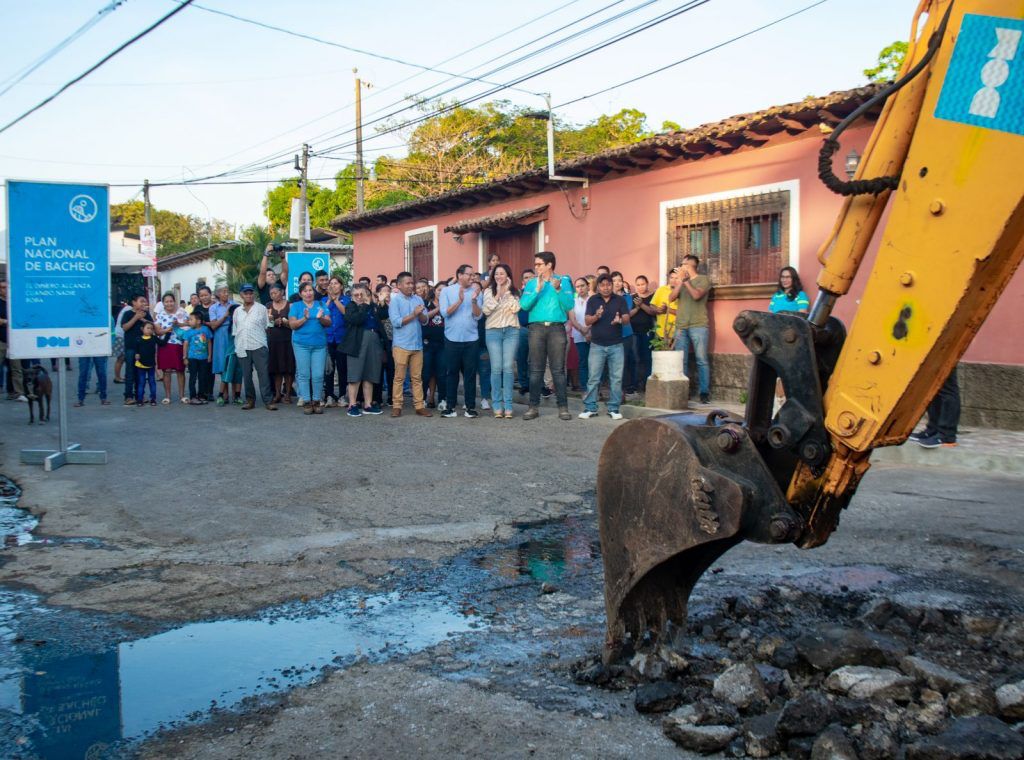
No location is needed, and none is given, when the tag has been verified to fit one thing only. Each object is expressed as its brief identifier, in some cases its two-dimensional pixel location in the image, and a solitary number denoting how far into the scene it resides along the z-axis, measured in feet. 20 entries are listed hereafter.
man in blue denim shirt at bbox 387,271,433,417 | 40.63
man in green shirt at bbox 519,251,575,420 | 40.42
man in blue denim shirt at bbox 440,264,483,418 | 41.09
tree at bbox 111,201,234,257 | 203.51
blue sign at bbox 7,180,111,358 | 29.32
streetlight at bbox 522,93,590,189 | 55.93
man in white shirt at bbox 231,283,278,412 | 43.86
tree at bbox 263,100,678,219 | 130.93
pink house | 36.68
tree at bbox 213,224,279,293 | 115.03
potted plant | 41.75
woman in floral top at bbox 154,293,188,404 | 47.03
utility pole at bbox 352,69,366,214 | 106.11
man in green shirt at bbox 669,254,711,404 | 44.88
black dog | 38.47
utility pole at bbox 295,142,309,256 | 91.45
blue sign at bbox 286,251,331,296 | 59.21
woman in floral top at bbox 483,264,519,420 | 40.34
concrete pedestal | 41.45
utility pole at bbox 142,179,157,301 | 87.16
